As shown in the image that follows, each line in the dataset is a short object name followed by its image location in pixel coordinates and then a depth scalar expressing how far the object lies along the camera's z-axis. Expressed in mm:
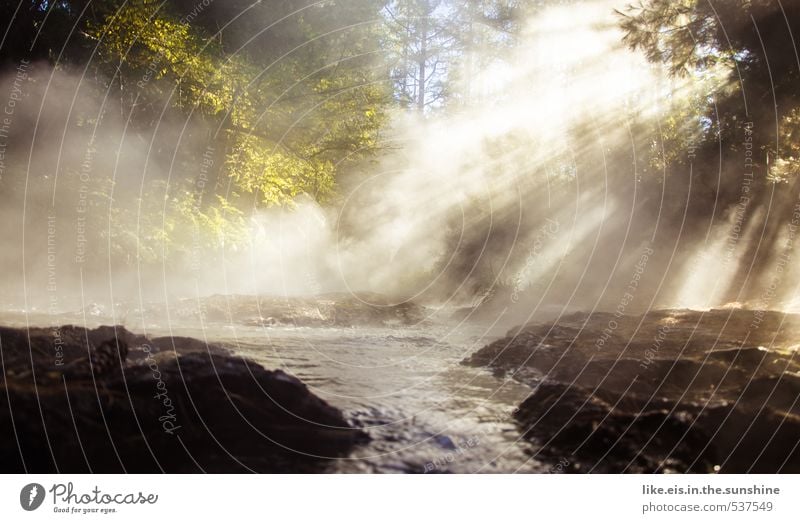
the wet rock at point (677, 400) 5203
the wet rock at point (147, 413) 4555
